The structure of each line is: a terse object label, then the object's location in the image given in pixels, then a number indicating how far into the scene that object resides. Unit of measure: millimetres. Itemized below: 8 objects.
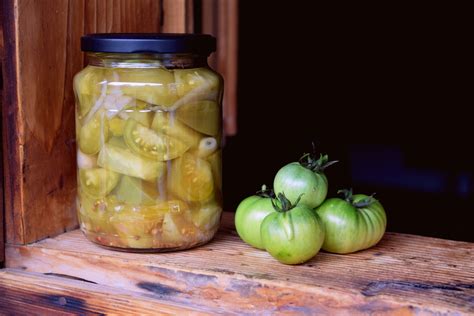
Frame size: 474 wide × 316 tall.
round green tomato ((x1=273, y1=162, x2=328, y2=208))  724
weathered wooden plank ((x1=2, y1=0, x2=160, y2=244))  716
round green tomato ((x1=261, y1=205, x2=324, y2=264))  688
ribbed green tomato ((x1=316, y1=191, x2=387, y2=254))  718
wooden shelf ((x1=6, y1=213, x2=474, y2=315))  649
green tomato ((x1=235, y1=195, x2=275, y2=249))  726
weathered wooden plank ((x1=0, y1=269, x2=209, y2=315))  680
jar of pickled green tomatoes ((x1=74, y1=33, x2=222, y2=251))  698
